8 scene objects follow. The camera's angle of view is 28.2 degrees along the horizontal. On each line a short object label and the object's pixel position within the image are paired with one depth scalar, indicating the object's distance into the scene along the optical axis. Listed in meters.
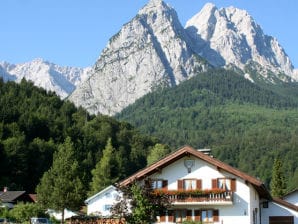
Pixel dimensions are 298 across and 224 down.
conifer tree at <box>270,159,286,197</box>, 98.50
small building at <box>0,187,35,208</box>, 86.56
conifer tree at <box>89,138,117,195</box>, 97.81
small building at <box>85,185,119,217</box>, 70.81
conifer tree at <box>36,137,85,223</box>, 63.09
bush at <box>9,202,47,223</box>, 64.25
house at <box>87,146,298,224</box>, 51.88
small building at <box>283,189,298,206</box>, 77.81
